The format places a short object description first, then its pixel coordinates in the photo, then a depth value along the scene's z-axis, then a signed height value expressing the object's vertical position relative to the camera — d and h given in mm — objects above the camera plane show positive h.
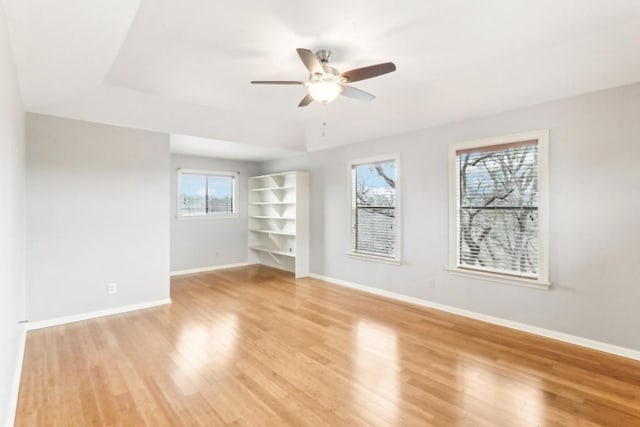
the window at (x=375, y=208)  4828 +21
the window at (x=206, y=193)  6453 +345
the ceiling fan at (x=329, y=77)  2387 +1058
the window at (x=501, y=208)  3396 +11
